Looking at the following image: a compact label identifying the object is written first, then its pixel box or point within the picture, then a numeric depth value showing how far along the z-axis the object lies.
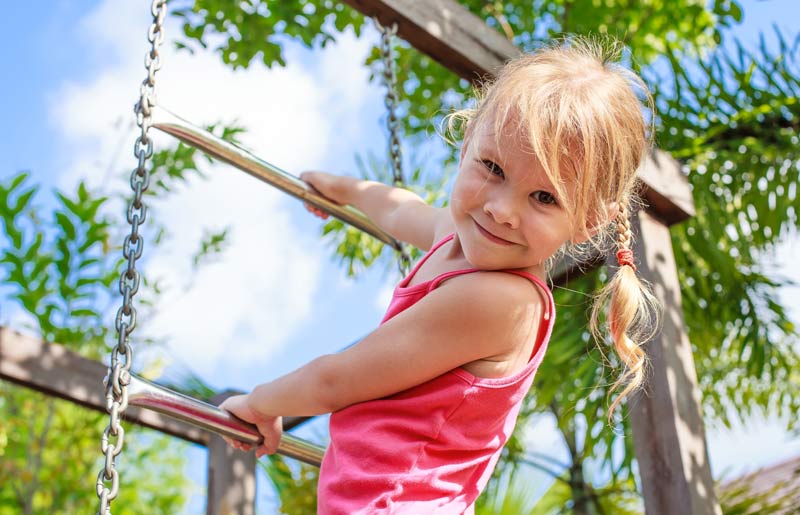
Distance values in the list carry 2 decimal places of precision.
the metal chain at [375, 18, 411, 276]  2.10
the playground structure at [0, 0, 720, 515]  2.06
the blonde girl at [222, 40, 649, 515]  1.26
